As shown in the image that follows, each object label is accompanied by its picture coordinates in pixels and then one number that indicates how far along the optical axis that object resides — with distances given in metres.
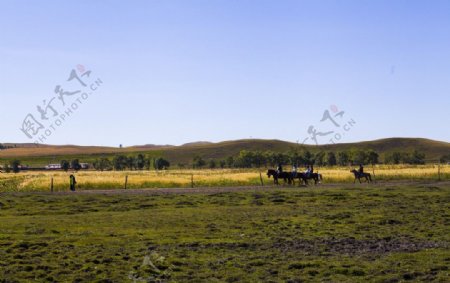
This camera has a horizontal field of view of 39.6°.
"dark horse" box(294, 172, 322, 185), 63.78
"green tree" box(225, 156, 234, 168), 197.35
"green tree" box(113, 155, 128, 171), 195.50
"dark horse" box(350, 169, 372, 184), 65.94
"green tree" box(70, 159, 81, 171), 173.80
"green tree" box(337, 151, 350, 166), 184.00
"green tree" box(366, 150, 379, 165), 178.88
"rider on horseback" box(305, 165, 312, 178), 64.37
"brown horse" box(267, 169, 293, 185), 63.44
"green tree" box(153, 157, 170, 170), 194.88
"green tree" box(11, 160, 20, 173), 160.90
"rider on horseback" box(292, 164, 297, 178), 63.47
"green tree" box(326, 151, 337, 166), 191.25
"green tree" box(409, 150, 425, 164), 182.38
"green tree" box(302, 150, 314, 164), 180.65
